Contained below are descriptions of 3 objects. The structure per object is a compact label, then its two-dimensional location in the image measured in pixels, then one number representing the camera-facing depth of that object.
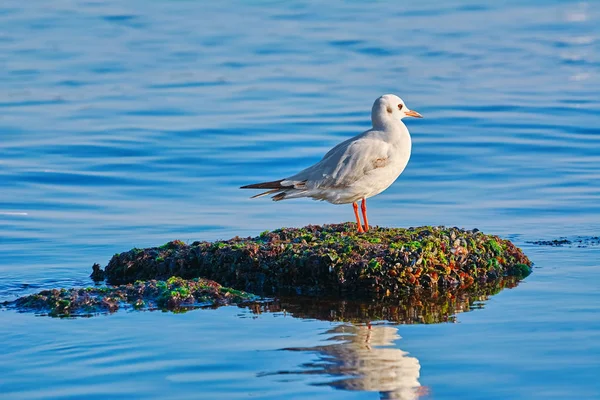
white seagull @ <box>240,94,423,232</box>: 18.69
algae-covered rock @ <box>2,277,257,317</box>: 15.46
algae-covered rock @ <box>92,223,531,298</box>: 16.42
